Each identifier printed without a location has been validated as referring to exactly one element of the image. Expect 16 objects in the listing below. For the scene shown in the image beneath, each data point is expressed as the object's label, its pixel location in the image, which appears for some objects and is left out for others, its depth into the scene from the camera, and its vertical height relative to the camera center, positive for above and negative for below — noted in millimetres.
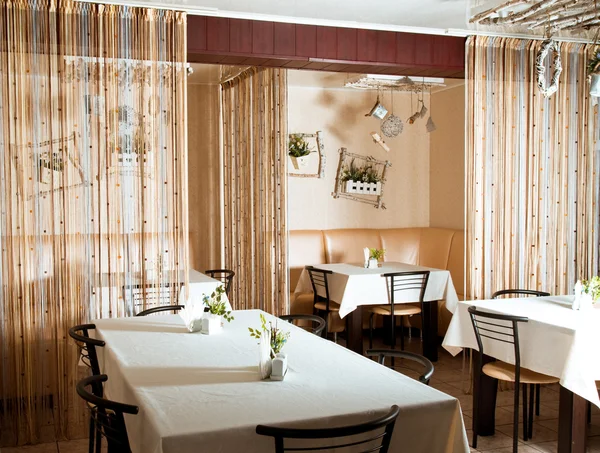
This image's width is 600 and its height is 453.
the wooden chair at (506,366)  4172 -1133
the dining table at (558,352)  3871 -963
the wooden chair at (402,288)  6504 -917
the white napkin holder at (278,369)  2863 -725
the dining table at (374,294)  6480 -980
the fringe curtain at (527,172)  5750 +160
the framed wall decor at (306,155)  8305 +438
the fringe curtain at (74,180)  4617 +88
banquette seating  8022 -662
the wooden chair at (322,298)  6855 -1080
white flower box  8562 +57
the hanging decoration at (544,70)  5203 +917
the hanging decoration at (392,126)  8312 +779
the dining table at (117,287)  4816 -658
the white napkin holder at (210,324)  3791 -716
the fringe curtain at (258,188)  6504 +40
